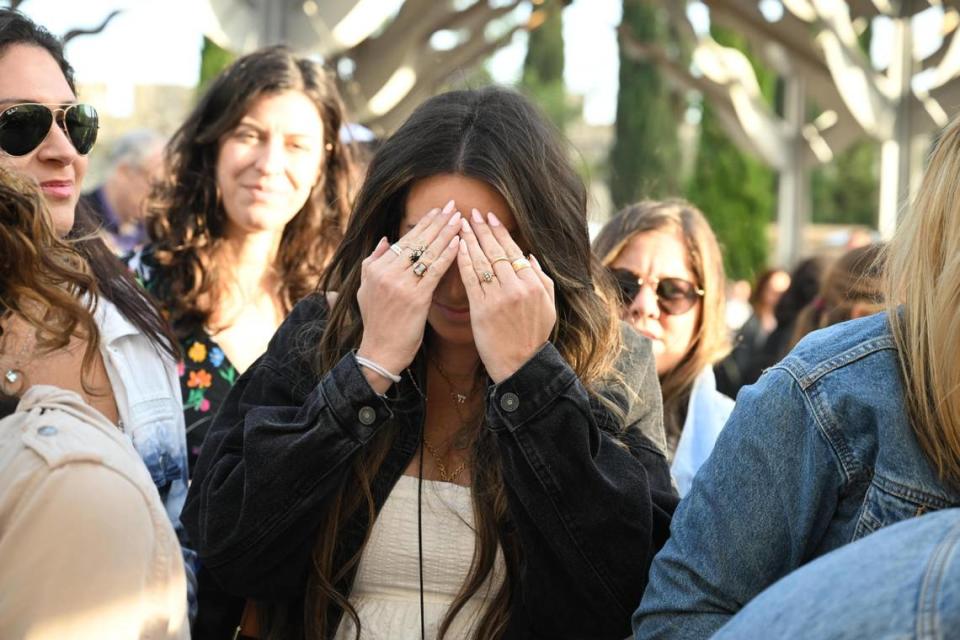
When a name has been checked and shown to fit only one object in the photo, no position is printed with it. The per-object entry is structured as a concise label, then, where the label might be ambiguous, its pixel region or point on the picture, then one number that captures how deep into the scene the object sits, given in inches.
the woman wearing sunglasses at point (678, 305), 131.4
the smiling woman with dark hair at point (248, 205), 139.0
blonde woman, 68.4
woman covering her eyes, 84.7
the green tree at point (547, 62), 1782.7
